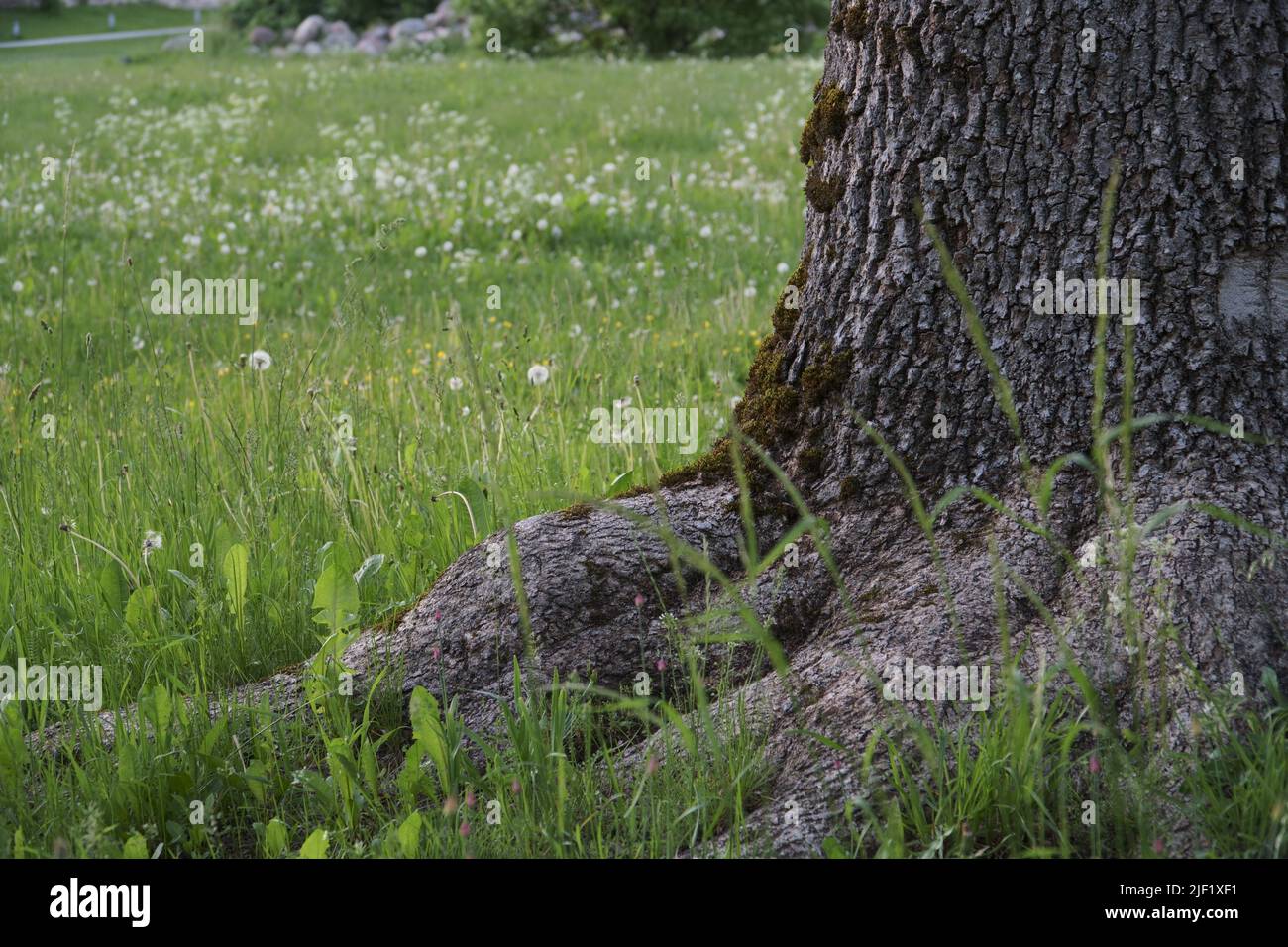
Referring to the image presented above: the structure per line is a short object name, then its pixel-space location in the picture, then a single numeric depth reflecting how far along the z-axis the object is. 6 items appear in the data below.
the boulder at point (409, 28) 25.40
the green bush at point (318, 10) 25.91
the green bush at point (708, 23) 23.34
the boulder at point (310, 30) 25.25
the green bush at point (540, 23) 22.03
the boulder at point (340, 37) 24.94
